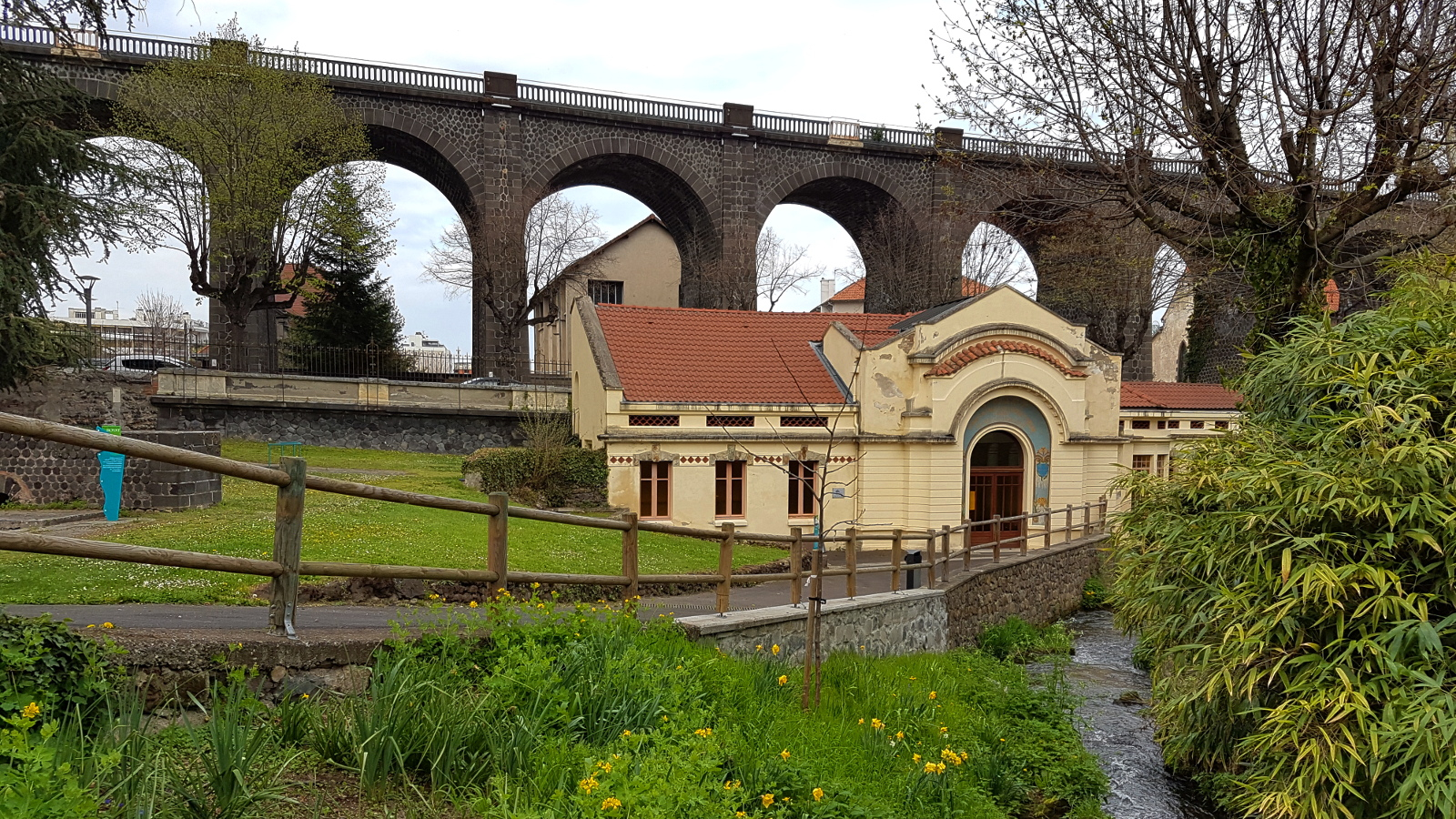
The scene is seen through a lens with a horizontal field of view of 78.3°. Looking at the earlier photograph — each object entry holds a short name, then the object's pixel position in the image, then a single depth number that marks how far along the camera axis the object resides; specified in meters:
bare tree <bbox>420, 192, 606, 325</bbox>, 43.31
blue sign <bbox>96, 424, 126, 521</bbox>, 12.86
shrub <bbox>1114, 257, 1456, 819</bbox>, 6.20
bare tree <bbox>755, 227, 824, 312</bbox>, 51.60
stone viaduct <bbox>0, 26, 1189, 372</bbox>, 35.59
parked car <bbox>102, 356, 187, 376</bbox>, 33.62
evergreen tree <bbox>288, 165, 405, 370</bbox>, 35.88
